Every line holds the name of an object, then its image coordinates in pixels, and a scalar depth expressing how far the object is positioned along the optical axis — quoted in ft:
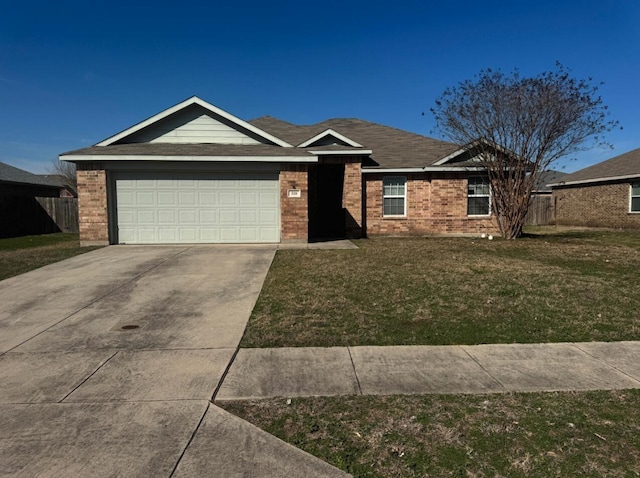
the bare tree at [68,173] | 171.32
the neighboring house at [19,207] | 68.80
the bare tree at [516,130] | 50.24
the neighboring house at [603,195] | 73.92
